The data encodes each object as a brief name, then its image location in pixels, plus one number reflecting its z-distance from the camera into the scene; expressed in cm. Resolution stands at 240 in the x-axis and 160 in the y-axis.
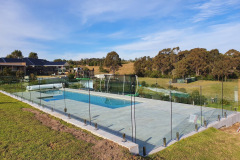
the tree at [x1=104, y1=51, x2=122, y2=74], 4088
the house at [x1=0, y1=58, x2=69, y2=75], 3523
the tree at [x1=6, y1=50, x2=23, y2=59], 5789
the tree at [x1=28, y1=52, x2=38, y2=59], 6147
